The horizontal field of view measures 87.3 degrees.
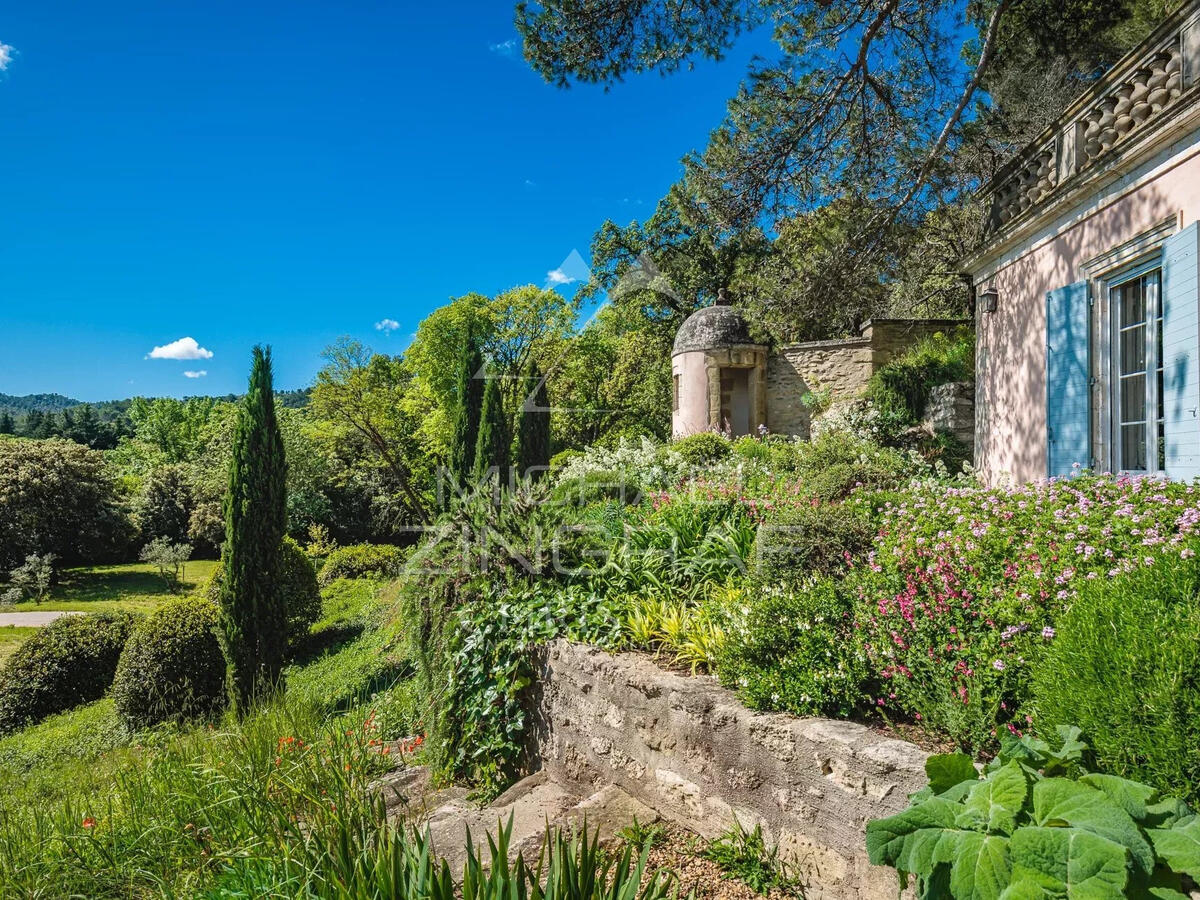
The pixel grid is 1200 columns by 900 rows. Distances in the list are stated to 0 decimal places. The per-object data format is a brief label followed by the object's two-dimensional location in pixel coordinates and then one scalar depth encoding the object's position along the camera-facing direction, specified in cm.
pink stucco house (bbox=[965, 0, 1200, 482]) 442
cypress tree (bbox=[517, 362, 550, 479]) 1783
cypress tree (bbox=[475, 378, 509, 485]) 1578
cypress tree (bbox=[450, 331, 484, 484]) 1702
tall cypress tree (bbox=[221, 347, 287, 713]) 874
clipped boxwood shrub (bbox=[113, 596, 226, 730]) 852
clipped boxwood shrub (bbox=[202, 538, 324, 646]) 1105
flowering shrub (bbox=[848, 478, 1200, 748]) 246
